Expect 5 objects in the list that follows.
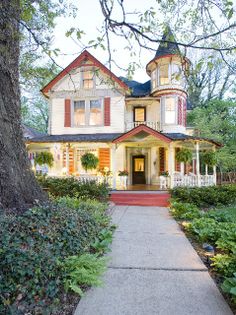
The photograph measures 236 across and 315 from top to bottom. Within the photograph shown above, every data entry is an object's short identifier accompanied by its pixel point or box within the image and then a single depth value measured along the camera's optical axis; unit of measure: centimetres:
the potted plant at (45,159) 1431
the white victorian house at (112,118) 1603
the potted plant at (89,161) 1379
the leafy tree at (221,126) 2047
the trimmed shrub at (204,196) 1037
